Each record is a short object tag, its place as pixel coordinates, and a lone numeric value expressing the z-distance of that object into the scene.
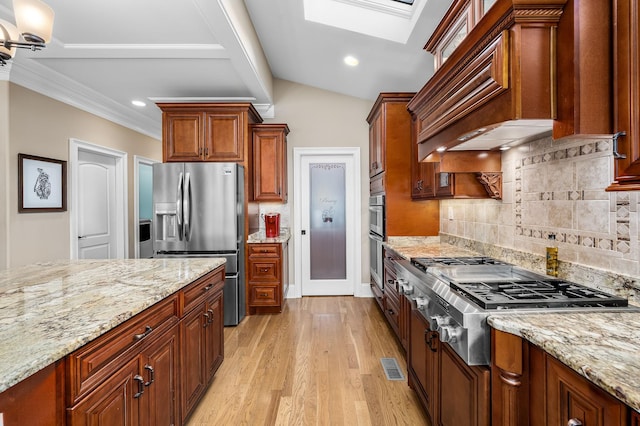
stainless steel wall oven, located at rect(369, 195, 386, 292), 3.58
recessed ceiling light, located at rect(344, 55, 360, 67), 3.49
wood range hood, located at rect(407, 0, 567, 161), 1.19
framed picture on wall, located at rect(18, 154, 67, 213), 3.13
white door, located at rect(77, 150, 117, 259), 4.06
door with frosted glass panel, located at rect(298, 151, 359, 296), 4.61
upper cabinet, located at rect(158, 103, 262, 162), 3.73
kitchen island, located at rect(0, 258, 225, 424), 0.94
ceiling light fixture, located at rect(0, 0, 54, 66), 1.58
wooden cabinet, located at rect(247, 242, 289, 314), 3.83
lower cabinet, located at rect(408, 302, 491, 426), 1.20
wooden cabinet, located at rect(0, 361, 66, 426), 0.82
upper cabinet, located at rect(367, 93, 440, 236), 3.39
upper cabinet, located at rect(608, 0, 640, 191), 0.90
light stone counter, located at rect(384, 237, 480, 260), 2.61
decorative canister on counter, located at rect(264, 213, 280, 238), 4.11
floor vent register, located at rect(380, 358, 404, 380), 2.47
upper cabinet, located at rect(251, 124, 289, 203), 4.21
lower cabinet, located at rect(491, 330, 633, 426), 0.80
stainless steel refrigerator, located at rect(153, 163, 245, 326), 3.50
